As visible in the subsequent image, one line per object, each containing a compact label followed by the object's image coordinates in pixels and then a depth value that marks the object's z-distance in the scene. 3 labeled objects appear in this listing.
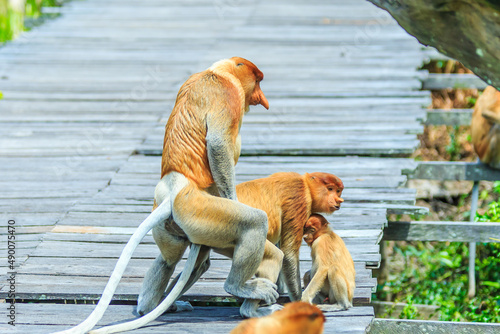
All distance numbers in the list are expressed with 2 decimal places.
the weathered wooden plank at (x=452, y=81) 16.75
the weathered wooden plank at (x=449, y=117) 15.57
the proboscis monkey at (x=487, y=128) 13.23
